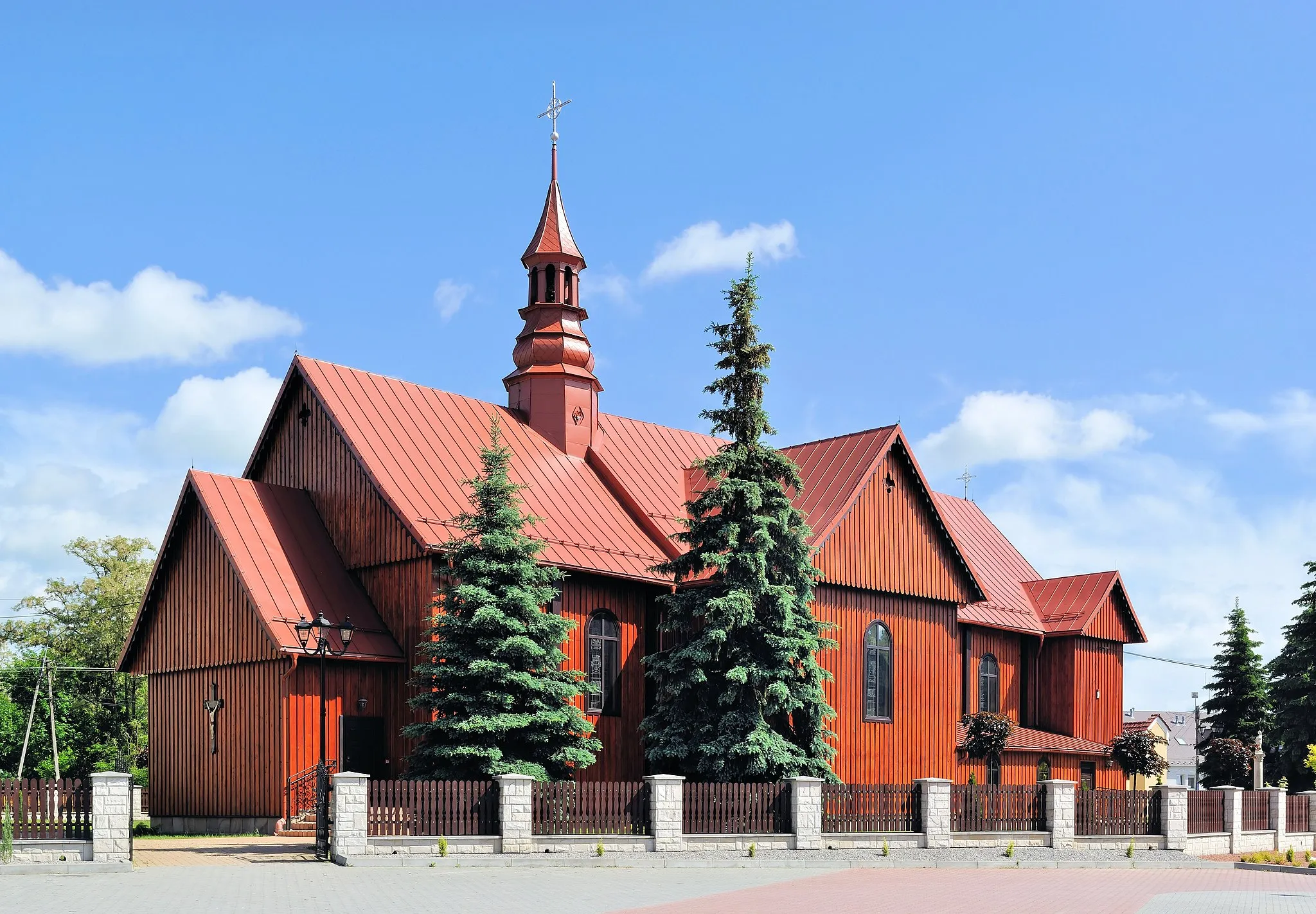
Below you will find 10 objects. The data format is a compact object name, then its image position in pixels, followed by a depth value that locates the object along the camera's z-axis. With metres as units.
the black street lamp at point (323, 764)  23.11
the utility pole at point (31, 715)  56.06
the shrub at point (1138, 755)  41.00
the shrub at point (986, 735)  37.75
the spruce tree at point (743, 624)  27.83
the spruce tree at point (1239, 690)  51.97
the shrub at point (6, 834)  20.95
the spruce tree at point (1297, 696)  49.22
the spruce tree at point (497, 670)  25.67
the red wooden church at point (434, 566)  29.11
